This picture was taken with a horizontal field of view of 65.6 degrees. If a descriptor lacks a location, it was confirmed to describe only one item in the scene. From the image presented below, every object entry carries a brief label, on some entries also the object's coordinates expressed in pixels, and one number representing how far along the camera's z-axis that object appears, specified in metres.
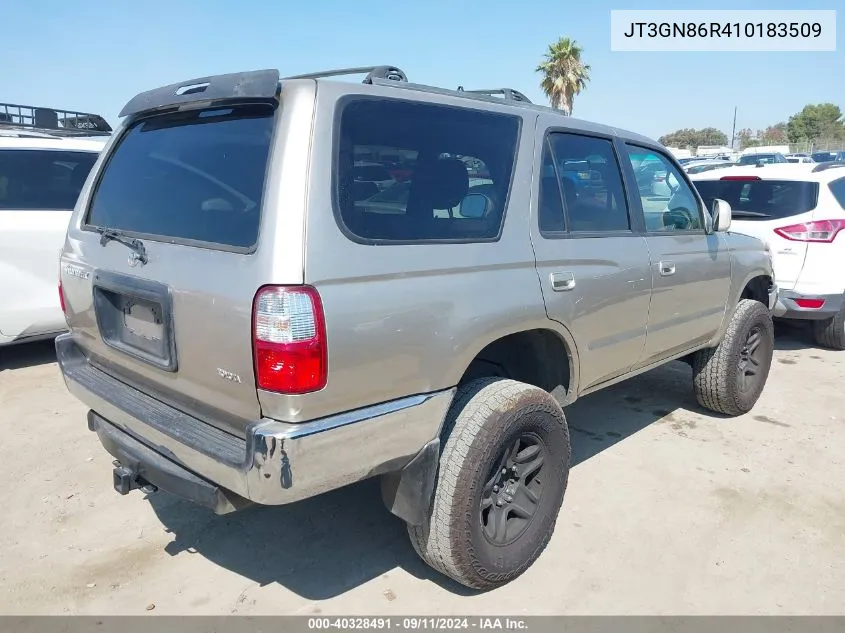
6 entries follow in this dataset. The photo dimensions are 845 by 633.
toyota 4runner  2.05
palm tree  33.62
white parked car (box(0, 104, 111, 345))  5.12
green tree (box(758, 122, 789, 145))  77.12
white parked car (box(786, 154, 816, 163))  29.12
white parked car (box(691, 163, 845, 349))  5.82
